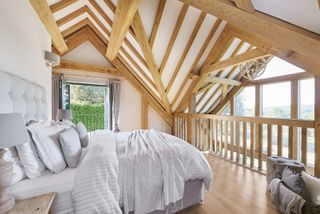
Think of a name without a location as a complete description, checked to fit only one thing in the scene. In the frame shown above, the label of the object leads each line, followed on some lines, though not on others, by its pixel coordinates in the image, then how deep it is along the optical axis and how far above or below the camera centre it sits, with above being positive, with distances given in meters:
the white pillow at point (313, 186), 1.59 -0.80
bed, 1.19 -0.59
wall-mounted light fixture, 2.70 +0.81
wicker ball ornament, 3.34 +0.85
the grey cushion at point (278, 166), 2.00 -0.75
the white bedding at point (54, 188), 1.15 -0.61
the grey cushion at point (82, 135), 2.23 -0.41
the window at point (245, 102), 5.00 +0.18
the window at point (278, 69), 3.92 +1.00
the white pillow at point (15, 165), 1.21 -0.47
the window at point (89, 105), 4.54 +0.03
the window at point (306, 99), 3.72 +0.21
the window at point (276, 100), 4.18 +0.22
